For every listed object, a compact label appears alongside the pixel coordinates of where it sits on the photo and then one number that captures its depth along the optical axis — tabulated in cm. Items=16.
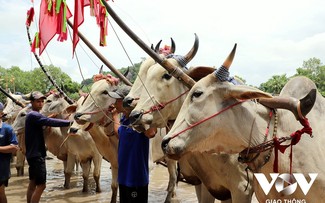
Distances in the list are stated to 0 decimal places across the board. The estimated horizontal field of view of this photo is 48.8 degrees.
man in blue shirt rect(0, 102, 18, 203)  603
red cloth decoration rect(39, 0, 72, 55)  415
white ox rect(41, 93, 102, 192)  870
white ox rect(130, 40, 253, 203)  414
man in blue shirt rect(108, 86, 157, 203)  453
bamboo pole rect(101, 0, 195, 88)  387
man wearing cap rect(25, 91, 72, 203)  629
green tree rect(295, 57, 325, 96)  3172
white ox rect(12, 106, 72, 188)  977
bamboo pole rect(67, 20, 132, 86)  464
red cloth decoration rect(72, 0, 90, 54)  404
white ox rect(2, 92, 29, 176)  1130
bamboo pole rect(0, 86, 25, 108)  1135
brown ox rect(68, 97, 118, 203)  698
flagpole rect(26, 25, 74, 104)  552
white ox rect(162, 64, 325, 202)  310
